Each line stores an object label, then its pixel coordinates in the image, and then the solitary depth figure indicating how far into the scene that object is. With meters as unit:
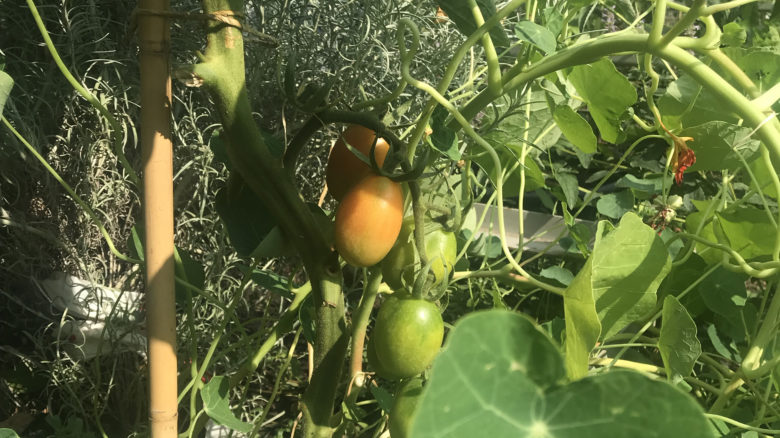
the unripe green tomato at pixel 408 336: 0.43
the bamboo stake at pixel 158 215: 0.45
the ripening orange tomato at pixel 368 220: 0.43
